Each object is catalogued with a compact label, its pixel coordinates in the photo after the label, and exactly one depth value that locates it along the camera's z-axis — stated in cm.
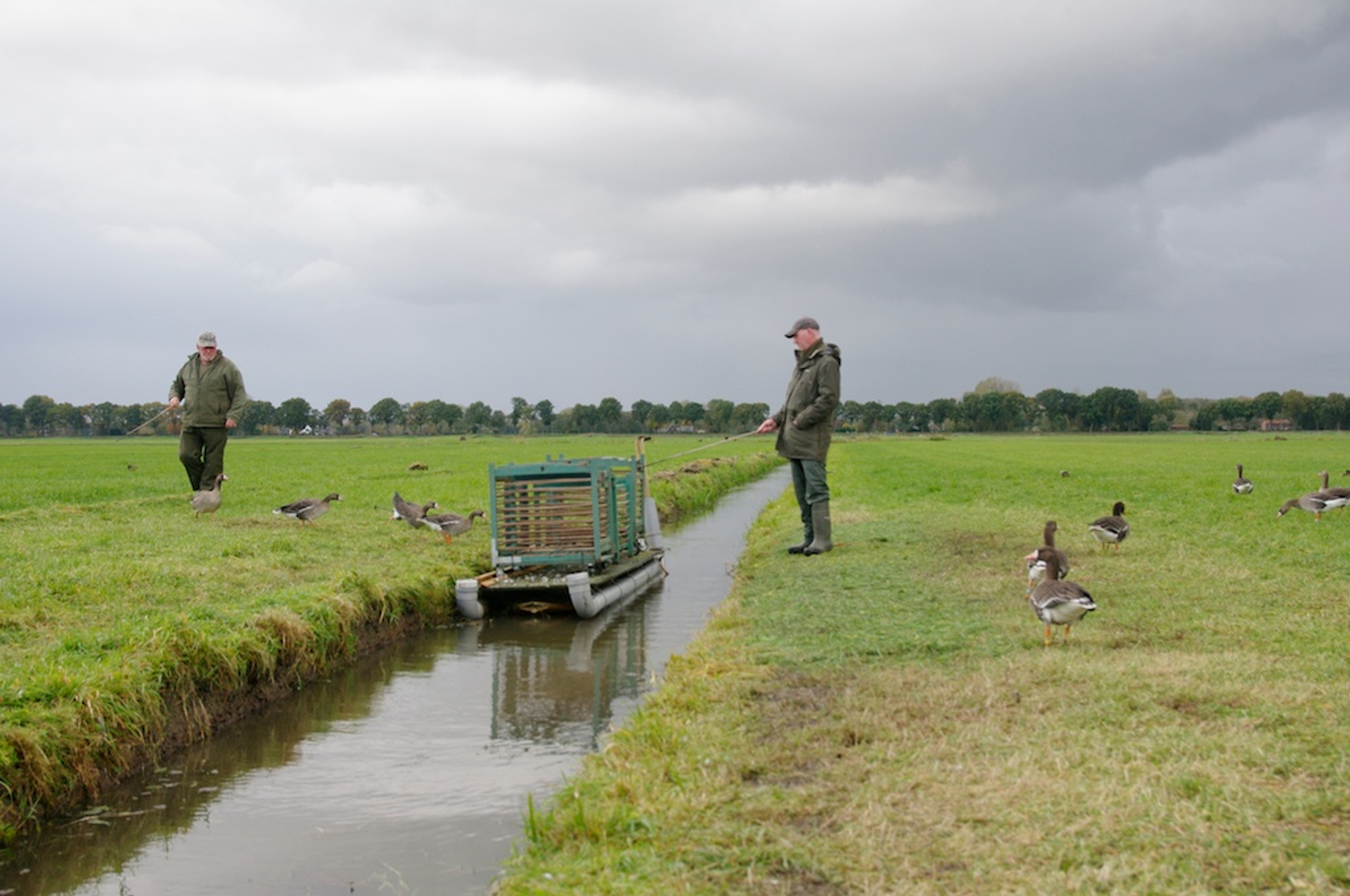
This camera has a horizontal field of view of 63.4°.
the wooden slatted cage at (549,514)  1421
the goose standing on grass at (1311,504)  1909
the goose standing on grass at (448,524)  1764
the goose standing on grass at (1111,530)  1400
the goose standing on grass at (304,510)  1739
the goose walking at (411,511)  1844
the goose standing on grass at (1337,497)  1908
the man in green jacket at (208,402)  1772
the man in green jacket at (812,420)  1512
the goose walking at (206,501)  1766
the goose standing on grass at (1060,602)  820
